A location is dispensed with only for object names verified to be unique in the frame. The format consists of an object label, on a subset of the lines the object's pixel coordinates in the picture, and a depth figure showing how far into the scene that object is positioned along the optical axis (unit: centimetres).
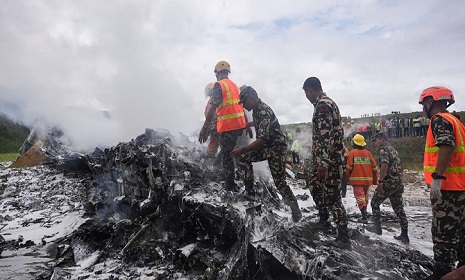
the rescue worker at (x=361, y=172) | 560
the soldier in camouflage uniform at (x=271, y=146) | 405
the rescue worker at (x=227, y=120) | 450
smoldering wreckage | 299
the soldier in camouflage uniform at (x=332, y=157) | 343
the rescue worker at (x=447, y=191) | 263
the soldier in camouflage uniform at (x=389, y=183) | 475
